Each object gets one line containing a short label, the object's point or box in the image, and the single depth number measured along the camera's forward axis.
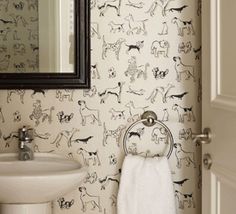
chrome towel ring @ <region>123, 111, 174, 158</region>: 1.92
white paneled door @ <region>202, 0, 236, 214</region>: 1.45
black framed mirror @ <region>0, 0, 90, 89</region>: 1.88
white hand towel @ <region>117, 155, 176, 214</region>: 1.85
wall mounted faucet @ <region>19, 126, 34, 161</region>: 1.84
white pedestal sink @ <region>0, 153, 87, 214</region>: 1.57
